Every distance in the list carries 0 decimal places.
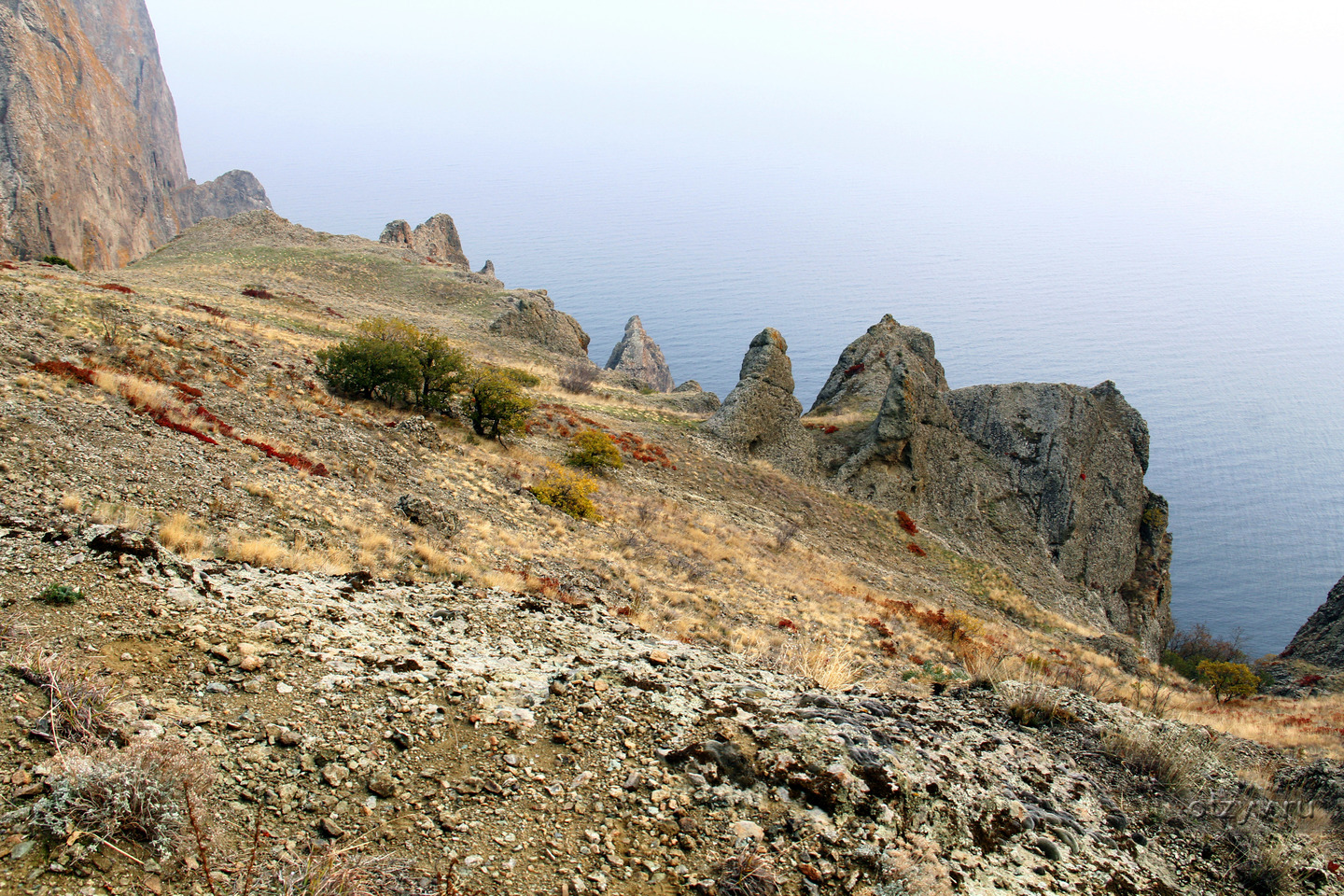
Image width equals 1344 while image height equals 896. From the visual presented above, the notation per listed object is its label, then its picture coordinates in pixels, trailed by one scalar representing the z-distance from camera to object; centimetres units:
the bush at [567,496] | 1791
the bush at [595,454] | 2342
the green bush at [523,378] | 3312
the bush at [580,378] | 3819
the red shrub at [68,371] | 1212
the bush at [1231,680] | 2486
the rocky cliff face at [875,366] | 3716
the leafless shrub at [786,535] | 2347
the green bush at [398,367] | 2041
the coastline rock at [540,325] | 4688
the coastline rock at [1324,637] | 2955
